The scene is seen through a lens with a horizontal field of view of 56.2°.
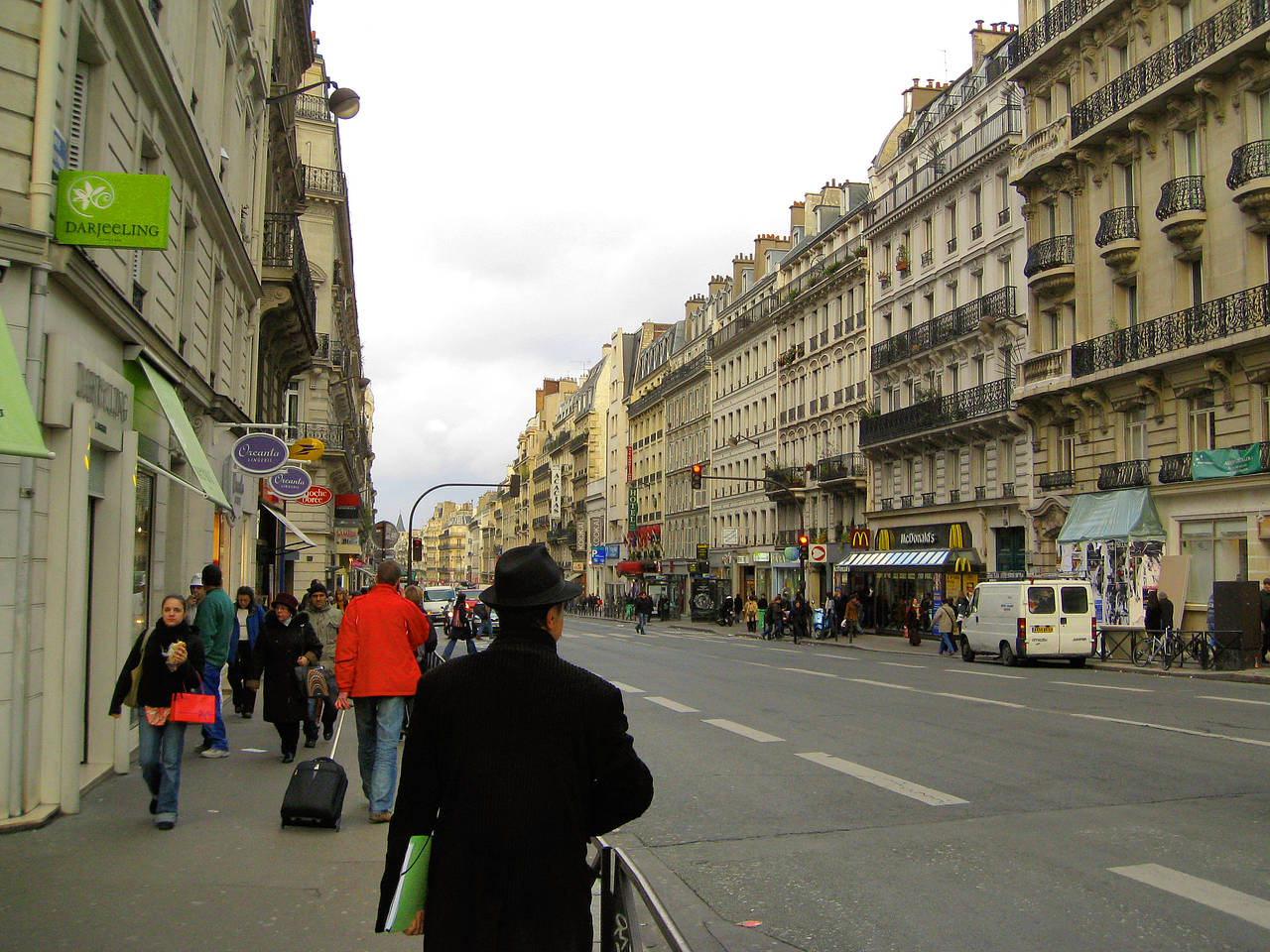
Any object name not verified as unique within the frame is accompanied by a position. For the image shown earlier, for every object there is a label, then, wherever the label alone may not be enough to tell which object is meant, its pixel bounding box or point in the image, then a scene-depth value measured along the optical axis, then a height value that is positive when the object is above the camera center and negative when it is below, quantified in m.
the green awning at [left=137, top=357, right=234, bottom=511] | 11.92 +1.37
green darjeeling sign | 8.58 +2.60
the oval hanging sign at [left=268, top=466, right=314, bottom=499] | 20.33 +1.41
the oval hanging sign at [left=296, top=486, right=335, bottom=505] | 23.02 +1.37
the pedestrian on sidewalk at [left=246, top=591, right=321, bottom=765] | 11.12 -0.96
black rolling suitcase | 8.05 -1.59
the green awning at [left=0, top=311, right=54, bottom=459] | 6.75 +0.88
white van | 26.94 -1.17
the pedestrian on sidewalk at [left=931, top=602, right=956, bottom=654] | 34.38 -1.71
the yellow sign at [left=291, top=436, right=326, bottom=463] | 22.67 +2.22
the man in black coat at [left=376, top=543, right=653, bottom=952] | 3.05 -0.59
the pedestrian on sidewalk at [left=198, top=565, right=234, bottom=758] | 11.52 -0.75
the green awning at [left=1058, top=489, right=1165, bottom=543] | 31.80 +1.39
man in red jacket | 8.45 -0.78
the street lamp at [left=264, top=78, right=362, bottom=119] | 17.64 +6.89
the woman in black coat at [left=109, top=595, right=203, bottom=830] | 8.09 -0.93
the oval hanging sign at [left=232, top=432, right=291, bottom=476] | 16.73 +1.56
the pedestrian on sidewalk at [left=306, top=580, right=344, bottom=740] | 12.53 -0.71
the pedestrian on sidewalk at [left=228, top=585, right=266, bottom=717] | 14.73 -0.99
